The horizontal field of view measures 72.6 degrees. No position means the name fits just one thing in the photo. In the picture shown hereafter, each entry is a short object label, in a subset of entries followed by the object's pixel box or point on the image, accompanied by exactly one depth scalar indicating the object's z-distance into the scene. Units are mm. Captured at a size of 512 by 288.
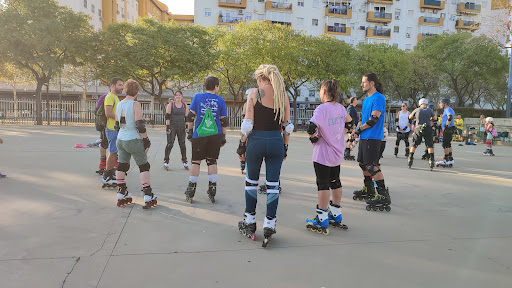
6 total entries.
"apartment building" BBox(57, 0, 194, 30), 47562
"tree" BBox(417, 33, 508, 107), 36812
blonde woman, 3715
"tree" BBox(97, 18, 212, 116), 25266
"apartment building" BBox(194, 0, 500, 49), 48188
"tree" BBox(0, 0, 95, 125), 22438
